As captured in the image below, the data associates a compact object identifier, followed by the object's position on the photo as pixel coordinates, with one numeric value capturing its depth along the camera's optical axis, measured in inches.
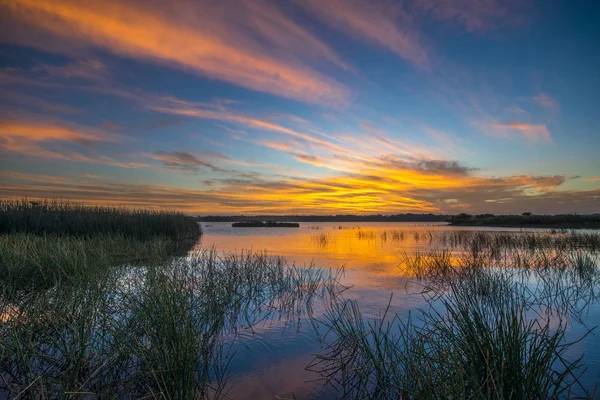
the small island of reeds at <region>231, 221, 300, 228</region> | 2470.7
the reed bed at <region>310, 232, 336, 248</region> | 964.0
